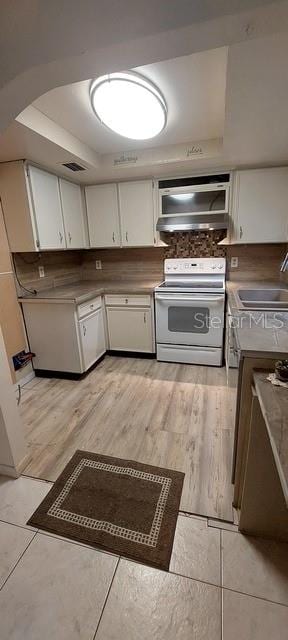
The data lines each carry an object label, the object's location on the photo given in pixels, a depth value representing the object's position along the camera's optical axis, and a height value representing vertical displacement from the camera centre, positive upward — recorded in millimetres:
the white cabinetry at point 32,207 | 2188 +378
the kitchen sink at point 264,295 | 2468 -507
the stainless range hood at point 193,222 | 2625 +213
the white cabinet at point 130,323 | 2904 -833
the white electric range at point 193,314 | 2658 -713
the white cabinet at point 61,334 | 2484 -799
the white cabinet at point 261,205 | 2545 +335
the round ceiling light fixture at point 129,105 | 1408 +800
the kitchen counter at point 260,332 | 1106 -443
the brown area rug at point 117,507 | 1204 -1298
